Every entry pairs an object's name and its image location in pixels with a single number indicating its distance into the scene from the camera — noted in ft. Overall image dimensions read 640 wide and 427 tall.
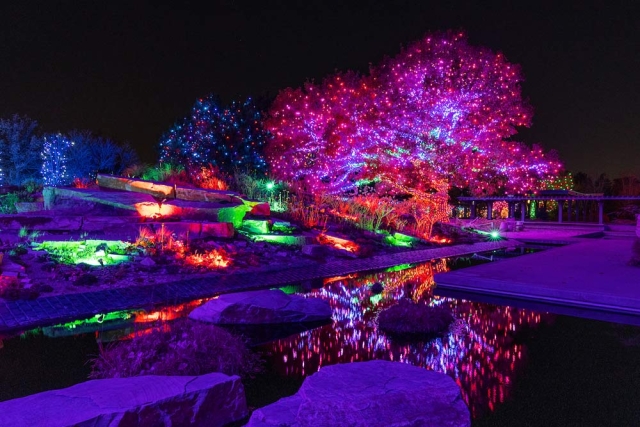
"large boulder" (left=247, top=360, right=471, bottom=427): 10.00
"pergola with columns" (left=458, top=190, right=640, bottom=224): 73.31
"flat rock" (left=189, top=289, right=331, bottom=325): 20.74
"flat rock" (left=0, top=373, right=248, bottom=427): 9.31
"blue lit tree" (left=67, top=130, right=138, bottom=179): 72.69
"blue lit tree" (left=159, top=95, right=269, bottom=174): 74.95
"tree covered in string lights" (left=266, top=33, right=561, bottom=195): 62.95
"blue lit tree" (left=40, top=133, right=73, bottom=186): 72.54
